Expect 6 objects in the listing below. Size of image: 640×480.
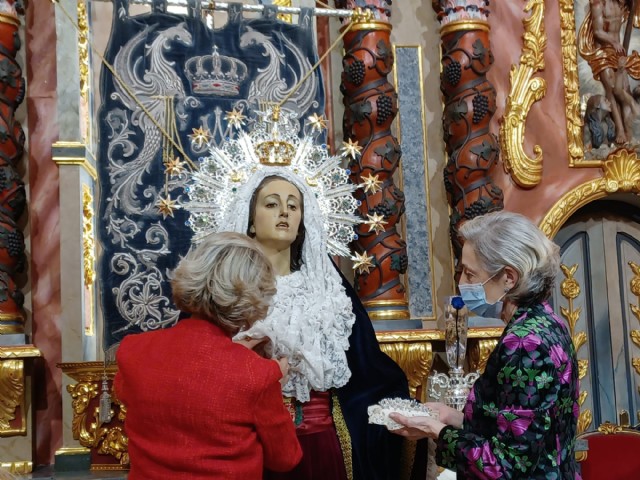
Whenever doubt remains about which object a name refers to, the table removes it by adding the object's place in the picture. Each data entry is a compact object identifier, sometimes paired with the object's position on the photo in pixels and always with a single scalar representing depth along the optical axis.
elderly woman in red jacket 2.19
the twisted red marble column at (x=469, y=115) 5.19
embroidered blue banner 4.16
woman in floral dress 2.21
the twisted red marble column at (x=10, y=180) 4.59
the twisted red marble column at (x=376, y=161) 4.98
